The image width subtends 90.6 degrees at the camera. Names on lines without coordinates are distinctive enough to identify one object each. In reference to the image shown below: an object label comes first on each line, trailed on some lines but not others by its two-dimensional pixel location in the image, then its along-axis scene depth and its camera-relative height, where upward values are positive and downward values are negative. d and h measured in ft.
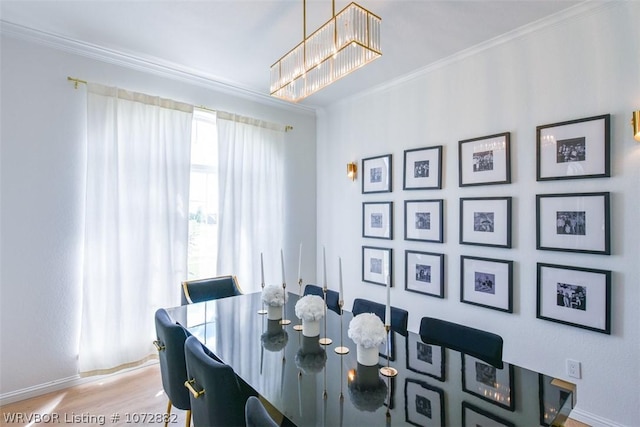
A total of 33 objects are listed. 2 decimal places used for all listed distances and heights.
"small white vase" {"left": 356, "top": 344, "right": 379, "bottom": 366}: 4.69 -2.13
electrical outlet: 7.14 -3.56
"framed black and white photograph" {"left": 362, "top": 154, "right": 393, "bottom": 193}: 11.29 +1.40
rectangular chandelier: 5.47 +3.13
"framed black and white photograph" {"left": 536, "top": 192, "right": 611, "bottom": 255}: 6.81 -0.23
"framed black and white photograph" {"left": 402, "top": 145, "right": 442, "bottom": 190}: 9.82 +1.42
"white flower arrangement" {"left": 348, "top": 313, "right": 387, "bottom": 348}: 4.58 -1.74
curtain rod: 8.75 +3.60
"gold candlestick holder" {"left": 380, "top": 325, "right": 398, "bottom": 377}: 4.47 -2.28
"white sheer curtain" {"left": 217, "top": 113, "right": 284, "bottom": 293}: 11.40 +0.50
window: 11.02 +0.51
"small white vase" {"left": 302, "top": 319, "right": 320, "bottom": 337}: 5.90 -2.16
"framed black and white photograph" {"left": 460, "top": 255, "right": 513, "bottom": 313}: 8.23 -1.92
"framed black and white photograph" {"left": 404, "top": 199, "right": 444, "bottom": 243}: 9.78 -0.25
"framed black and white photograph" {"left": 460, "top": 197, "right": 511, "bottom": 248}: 8.29 -0.24
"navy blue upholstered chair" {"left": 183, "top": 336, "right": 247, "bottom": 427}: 3.95 -2.29
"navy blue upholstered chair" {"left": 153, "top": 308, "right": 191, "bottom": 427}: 5.28 -2.49
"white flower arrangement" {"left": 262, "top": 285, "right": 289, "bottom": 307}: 6.84 -1.83
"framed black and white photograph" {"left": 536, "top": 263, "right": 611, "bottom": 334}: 6.77 -1.90
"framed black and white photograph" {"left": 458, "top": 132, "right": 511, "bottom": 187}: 8.32 +1.43
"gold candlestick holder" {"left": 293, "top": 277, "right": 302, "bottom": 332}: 6.24 -2.30
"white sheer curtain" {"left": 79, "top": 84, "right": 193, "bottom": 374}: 8.91 -0.25
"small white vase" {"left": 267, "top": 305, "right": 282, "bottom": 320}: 6.89 -2.17
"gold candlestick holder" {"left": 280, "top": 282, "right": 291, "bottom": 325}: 6.62 -2.29
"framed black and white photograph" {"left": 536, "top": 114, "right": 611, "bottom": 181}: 6.84 +1.44
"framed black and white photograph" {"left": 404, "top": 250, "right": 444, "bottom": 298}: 9.75 -1.94
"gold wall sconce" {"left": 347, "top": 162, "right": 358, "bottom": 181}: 12.44 +1.66
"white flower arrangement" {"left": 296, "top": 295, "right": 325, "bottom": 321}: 5.80 -1.78
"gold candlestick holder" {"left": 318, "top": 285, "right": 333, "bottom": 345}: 5.56 -2.28
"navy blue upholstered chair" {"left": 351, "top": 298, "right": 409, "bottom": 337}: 6.64 -2.24
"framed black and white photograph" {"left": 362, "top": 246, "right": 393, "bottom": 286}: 11.26 -1.91
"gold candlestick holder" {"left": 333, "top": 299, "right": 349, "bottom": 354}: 5.18 -2.28
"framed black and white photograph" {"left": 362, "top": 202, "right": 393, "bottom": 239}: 11.20 -0.27
